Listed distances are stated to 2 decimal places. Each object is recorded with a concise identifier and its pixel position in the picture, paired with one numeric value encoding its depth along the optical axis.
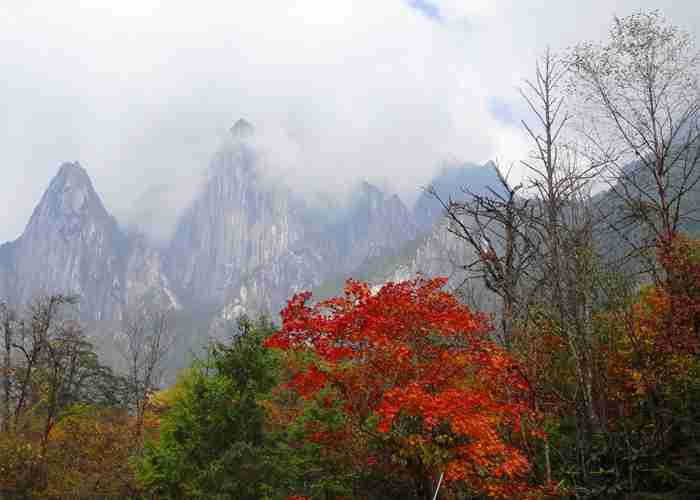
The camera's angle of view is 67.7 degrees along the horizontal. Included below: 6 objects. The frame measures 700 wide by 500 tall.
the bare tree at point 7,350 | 22.80
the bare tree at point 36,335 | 21.30
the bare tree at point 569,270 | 9.64
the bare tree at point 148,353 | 25.27
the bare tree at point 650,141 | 10.90
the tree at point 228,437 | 11.98
